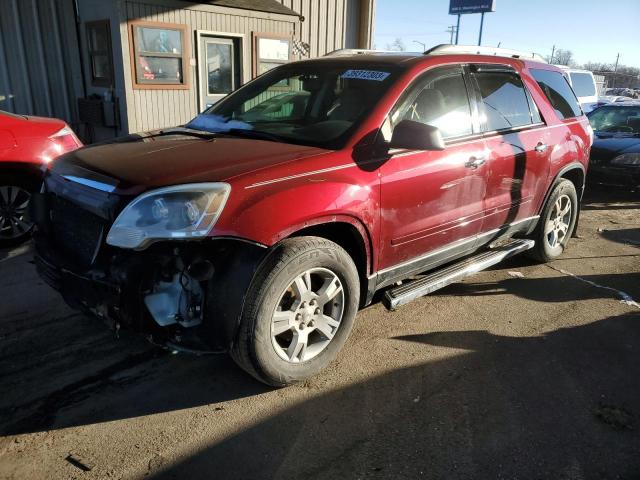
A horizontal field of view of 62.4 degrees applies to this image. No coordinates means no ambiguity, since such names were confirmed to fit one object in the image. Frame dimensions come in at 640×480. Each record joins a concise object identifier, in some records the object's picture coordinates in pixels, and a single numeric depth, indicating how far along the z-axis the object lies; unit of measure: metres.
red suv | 2.64
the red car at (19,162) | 5.22
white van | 14.13
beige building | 8.62
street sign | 22.94
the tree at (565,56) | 84.75
